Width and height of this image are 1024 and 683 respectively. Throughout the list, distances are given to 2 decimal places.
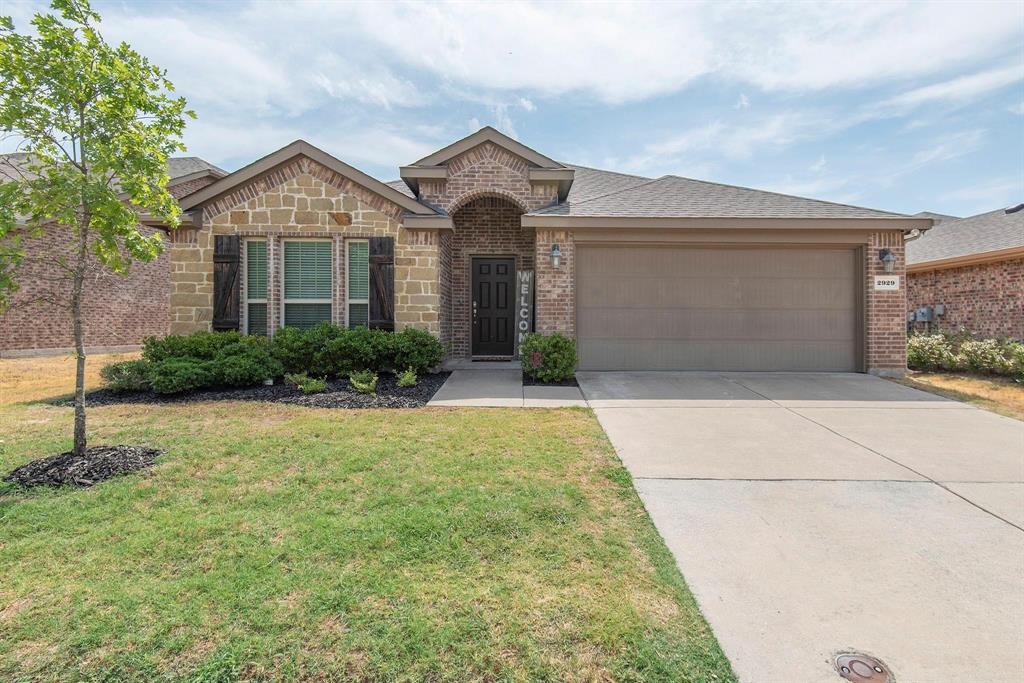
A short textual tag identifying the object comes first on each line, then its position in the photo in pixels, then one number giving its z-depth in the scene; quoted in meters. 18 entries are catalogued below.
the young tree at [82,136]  3.71
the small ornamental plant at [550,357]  7.99
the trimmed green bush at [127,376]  7.12
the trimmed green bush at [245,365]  7.24
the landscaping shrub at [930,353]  9.71
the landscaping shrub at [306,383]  7.07
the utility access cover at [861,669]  1.88
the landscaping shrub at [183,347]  7.63
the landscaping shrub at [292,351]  8.02
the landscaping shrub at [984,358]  8.81
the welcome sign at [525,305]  10.20
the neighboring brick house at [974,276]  10.88
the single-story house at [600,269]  8.75
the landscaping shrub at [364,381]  6.98
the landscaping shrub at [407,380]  7.59
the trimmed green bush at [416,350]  8.26
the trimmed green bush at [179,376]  6.78
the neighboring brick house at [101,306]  12.25
